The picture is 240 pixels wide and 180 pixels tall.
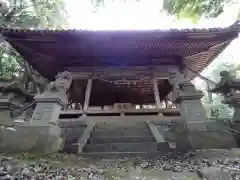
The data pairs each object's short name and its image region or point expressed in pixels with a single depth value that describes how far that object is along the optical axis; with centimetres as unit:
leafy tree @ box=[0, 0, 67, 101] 810
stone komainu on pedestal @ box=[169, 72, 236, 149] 278
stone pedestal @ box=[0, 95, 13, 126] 349
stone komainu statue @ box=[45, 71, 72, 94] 333
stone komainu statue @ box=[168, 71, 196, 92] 342
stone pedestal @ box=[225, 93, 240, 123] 372
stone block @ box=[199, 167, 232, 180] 181
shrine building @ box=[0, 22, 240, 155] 504
